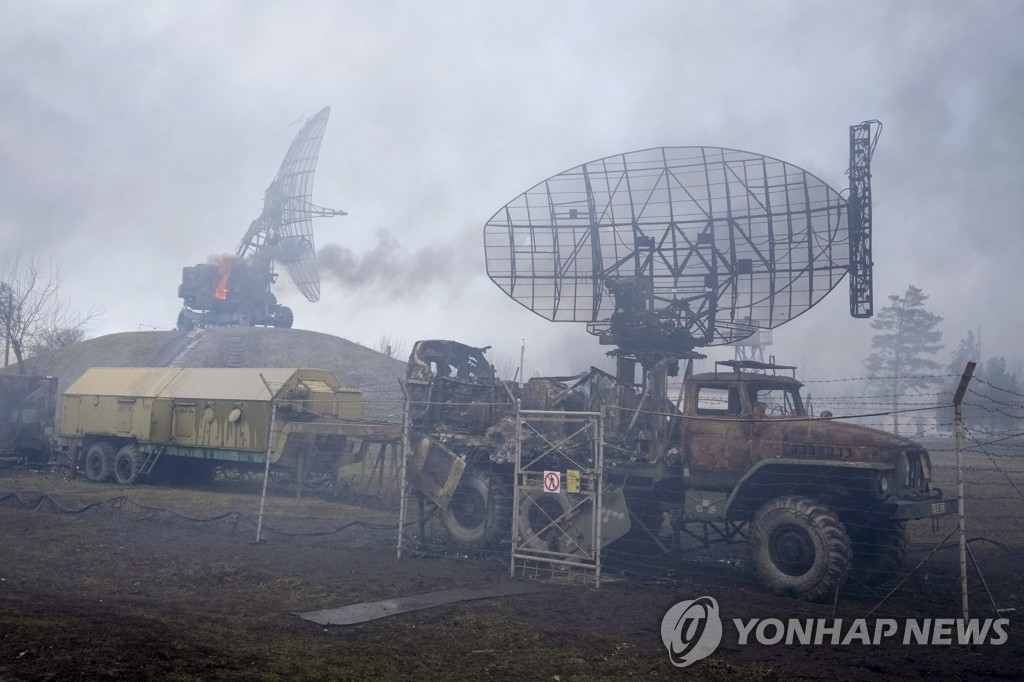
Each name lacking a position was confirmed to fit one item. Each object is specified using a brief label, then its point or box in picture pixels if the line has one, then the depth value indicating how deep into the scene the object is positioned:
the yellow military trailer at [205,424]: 22.70
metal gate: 11.94
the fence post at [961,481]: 8.48
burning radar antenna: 50.09
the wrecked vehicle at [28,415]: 29.74
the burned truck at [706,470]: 11.53
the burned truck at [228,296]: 57.16
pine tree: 66.25
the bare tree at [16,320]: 37.46
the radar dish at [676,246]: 17.05
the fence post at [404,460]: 13.68
